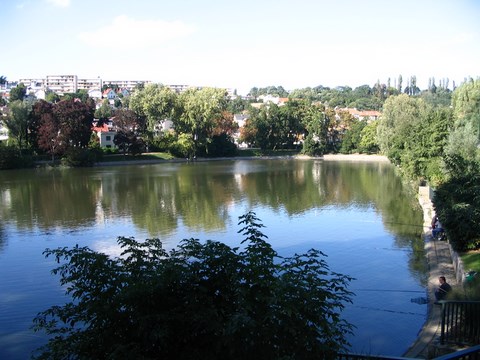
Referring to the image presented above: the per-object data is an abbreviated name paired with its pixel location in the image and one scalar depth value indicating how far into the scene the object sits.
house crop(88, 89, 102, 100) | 180.80
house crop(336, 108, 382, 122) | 115.75
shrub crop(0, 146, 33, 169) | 55.09
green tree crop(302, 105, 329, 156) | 79.06
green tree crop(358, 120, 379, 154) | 76.12
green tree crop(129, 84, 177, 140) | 70.69
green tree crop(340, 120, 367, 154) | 79.00
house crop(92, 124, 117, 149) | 74.06
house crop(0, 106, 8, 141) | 74.16
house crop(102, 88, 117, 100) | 173.93
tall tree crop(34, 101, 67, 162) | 58.53
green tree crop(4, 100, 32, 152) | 60.69
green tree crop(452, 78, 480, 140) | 34.21
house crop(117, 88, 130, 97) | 184.62
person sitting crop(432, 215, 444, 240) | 18.92
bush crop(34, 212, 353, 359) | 5.24
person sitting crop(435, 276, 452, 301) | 11.80
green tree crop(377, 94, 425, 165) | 48.24
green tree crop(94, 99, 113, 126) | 99.32
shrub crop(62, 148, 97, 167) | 58.53
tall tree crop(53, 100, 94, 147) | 59.38
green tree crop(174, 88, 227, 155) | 70.38
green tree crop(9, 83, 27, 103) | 133.62
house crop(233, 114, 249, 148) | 90.73
